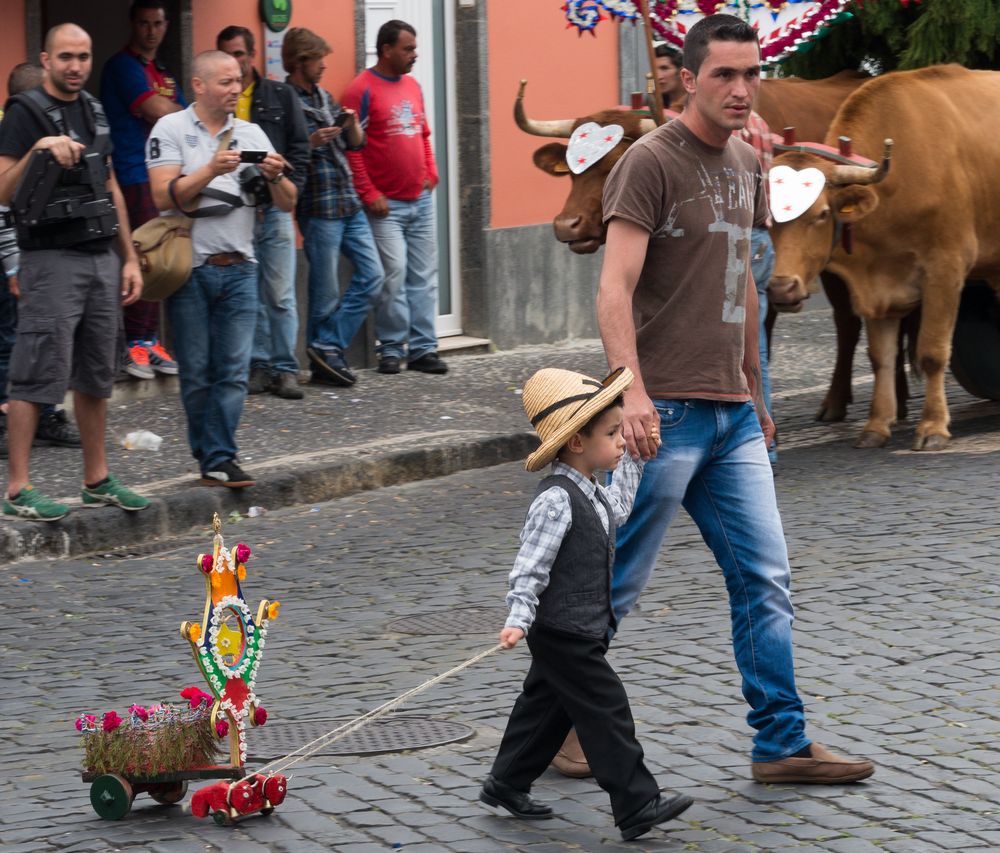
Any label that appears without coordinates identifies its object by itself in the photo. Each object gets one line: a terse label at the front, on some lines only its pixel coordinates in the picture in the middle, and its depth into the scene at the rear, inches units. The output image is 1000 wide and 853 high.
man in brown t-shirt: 420.5
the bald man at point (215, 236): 721.6
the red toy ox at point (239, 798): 400.5
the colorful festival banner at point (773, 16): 873.5
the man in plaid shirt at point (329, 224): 941.2
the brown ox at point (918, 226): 850.8
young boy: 387.9
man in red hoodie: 993.5
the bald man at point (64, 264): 674.8
